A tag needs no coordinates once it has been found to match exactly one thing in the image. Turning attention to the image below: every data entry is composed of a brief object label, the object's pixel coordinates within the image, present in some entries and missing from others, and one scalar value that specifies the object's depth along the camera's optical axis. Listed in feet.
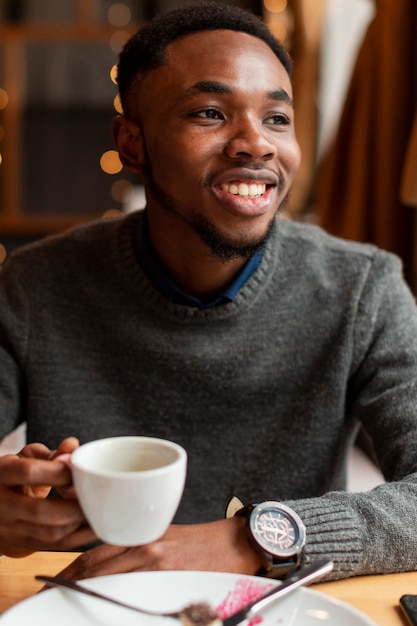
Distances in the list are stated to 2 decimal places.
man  3.87
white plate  2.34
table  2.63
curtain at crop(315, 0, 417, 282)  7.14
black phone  2.51
